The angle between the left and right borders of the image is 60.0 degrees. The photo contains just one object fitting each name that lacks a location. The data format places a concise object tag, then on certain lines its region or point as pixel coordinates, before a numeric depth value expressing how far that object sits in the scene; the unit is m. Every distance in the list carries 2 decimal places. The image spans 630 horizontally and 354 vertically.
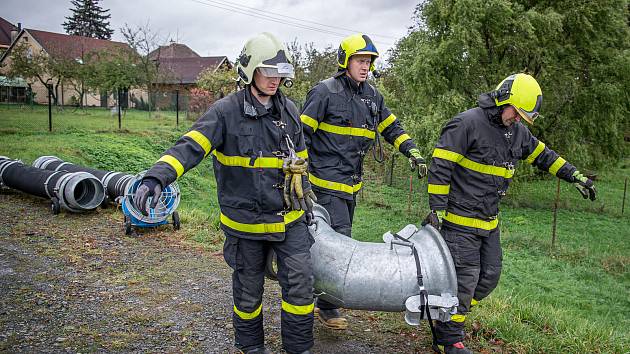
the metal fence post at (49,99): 16.52
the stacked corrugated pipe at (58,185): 8.16
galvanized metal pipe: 3.58
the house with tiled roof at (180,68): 36.28
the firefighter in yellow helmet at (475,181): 4.04
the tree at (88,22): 64.25
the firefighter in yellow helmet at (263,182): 3.56
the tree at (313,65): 23.41
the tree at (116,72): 30.23
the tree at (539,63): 16.72
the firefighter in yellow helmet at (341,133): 4.59
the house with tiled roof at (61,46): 35.42
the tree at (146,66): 27.45
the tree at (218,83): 25.59
